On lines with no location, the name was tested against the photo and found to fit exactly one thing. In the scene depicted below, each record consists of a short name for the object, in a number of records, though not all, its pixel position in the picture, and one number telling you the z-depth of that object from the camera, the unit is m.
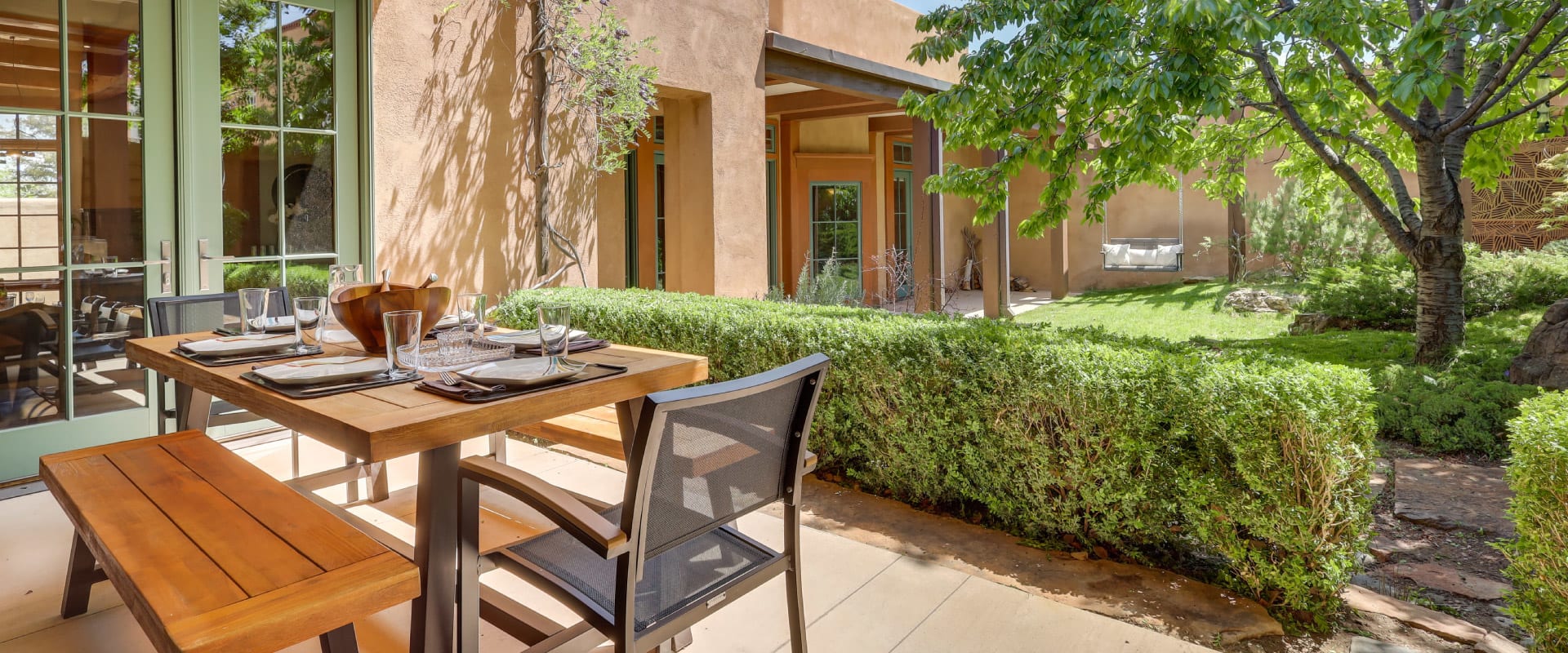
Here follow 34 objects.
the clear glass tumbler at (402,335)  2.06
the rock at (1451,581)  2.70
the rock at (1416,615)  2.33
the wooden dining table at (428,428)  1.70
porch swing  12.28
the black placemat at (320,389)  1.97
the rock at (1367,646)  2.25
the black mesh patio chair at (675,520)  1.52
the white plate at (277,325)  2.74
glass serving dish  2.34
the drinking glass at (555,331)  2.08
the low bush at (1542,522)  1.99
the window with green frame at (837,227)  11.44
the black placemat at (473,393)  1.90
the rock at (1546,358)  4.90
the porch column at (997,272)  9.88
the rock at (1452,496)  3.33
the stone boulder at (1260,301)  10.09
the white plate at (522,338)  2.55
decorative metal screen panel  10.74
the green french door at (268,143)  4.11
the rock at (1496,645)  2.24
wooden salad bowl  2.35
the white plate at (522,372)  1.98
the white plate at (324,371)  2.03
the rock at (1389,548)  3.07
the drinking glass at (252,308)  2.65
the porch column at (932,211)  9.08
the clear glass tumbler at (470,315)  2.67
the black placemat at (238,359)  2.40
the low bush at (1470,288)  7.79
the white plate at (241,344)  2.45
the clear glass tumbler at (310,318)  2.47
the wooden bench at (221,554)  1.34
